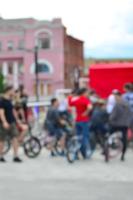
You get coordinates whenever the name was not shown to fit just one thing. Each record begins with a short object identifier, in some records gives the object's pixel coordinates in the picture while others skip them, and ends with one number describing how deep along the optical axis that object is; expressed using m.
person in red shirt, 13.71
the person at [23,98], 18.72
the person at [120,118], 13.76
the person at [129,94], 15.86
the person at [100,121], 14.24
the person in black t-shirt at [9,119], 13.27
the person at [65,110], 15.64
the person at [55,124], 14.62
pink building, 83.38
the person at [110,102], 17.02
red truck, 19.70
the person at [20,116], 14.34
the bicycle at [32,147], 14.34
